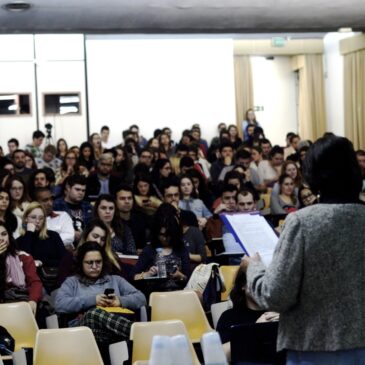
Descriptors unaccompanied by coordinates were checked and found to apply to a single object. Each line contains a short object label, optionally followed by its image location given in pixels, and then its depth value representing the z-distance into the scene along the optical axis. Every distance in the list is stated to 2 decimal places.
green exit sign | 19.53
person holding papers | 2.80
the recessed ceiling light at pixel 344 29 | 10.94
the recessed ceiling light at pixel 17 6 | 8.59
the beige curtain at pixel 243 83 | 20.25
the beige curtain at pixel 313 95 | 20.41
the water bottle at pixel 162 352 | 2.85
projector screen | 18.41
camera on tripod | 16.55
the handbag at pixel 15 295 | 6.95
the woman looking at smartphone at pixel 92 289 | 6.50
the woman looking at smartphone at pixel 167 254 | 7.35
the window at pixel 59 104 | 16.89
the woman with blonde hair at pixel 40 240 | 7.73
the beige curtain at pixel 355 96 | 18.00
